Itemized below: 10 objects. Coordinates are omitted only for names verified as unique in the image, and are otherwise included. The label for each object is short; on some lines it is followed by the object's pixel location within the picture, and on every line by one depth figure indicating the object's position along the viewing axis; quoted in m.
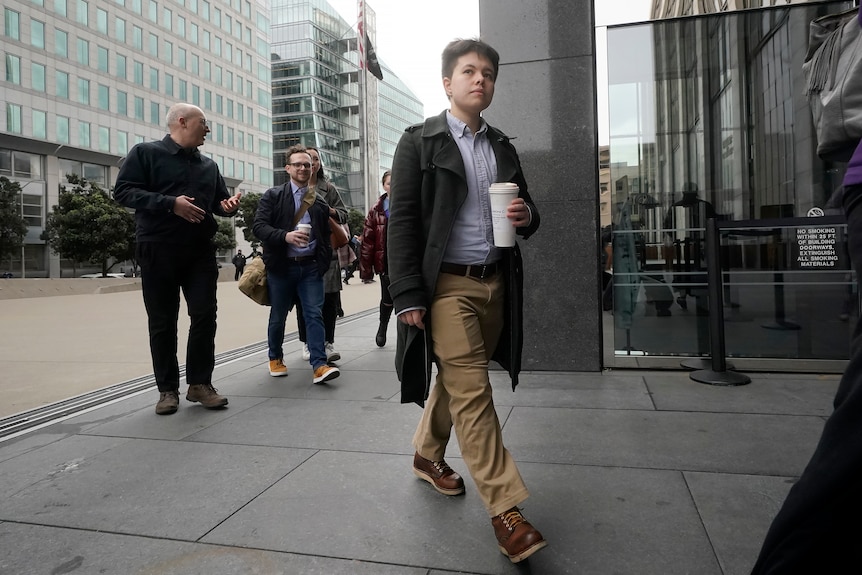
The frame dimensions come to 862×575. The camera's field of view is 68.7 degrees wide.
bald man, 4.30
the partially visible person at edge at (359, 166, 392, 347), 7.00
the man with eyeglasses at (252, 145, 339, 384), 5.25
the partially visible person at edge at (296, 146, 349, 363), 6.42
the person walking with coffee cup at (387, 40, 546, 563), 2.45
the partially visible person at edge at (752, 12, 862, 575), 1.19
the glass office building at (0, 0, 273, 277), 42.03
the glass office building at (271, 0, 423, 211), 89.56
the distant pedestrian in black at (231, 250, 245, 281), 38.46
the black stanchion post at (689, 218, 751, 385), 4.92
